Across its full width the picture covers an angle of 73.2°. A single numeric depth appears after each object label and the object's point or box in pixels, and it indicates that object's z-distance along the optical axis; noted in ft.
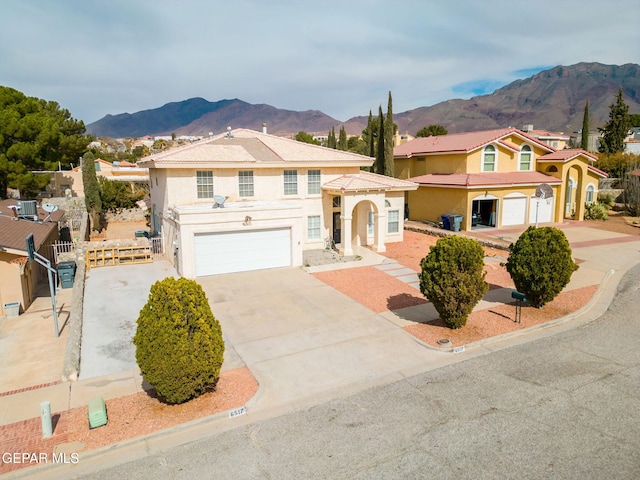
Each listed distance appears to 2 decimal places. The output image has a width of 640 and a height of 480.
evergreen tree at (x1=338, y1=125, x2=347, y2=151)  219.82
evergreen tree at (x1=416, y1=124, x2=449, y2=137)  255.45
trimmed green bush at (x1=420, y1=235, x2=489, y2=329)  40.37
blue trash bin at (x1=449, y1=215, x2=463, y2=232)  93.56
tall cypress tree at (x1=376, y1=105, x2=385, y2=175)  120.57
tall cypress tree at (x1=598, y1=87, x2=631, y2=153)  157.48
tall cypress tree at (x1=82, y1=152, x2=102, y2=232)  117.80
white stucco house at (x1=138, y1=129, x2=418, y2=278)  63.72
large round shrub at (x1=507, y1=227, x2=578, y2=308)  45.44
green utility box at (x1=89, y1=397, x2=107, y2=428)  26.71
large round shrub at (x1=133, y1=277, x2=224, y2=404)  27.84
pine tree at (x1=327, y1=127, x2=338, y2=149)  205.87
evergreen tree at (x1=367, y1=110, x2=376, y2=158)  147.97
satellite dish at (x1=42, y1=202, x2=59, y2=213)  70.45
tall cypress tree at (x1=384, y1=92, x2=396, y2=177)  116.26
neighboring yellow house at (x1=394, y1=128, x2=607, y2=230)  97.14
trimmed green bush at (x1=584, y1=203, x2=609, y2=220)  113.09
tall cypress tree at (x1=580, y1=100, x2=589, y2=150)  147.74
